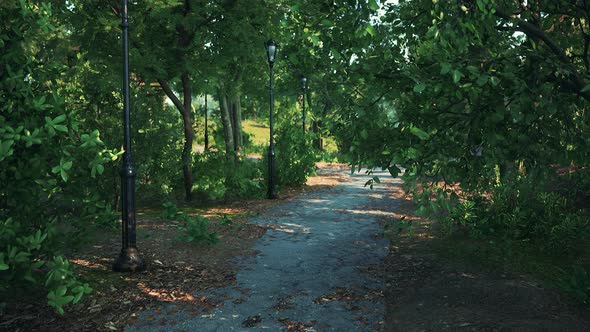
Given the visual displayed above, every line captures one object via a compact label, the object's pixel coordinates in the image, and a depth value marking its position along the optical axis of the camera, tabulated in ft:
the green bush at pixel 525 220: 24.70
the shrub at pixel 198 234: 27.22
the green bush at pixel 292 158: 56.90
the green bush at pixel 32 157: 13.96
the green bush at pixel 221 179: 44.01
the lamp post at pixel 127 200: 22.52
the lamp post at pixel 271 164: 48.63
